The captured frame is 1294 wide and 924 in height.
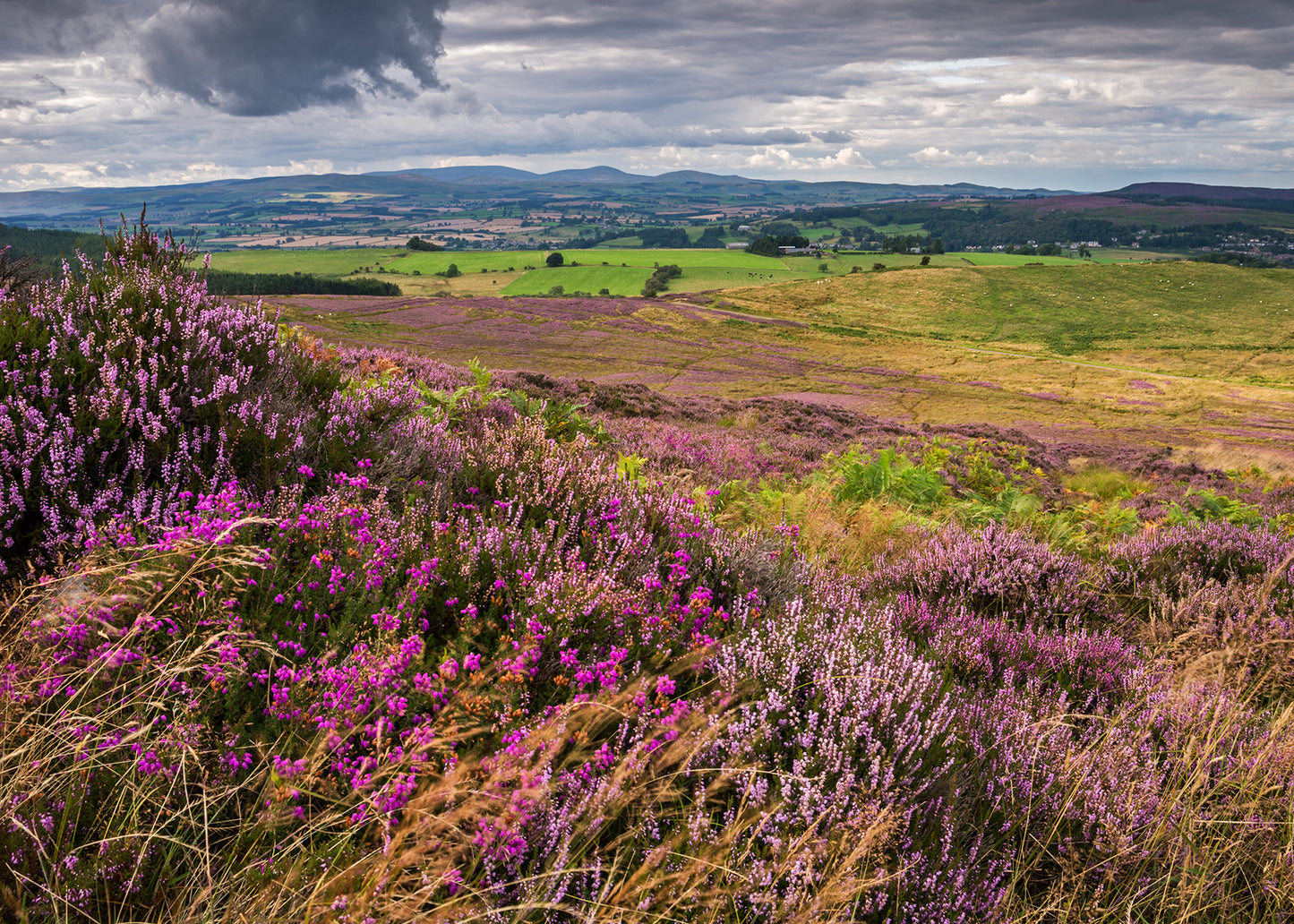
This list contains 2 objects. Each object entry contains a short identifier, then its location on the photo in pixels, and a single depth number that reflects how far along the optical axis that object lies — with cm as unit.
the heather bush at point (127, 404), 301
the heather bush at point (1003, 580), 457
